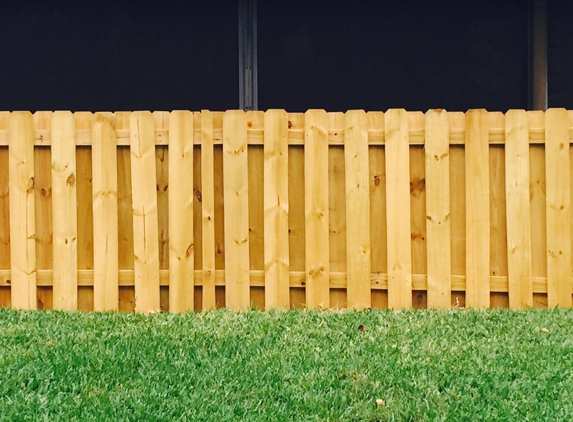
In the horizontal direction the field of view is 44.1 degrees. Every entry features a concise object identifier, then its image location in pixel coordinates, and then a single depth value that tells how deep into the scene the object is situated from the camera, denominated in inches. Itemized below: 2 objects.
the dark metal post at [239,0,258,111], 331.9
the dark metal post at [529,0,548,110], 358.6
